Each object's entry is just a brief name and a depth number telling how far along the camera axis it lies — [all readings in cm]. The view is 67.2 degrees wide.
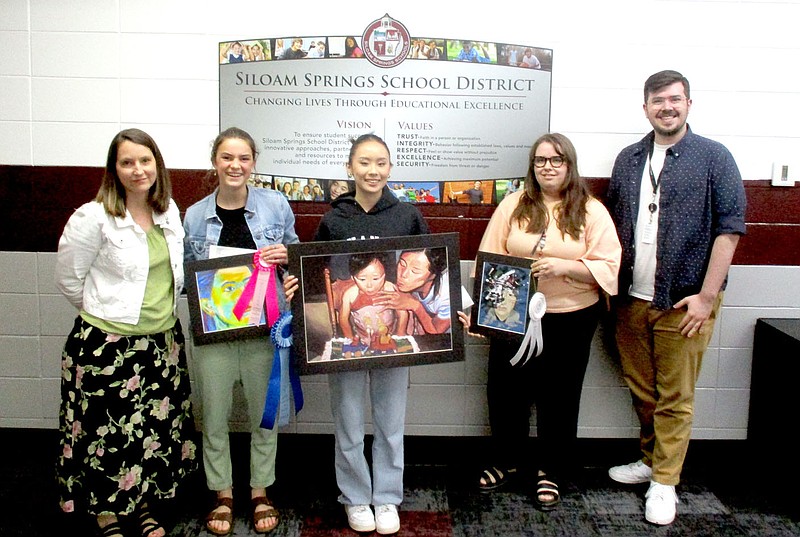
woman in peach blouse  237
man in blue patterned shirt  236
